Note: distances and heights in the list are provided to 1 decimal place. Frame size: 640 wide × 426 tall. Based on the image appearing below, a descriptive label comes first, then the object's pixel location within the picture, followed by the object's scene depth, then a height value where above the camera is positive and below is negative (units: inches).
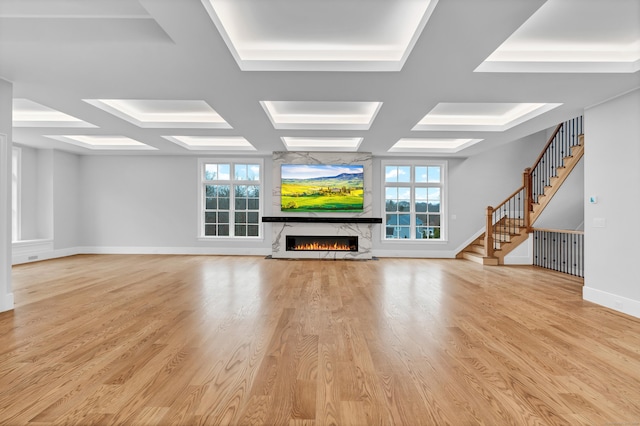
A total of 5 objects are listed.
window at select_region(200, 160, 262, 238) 379.6 +15.5
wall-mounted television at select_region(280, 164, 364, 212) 354.3 +26.4
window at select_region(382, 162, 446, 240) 379.2 +10.0
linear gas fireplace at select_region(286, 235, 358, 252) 357.7 -31.6
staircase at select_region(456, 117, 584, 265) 294.5 +15.8
